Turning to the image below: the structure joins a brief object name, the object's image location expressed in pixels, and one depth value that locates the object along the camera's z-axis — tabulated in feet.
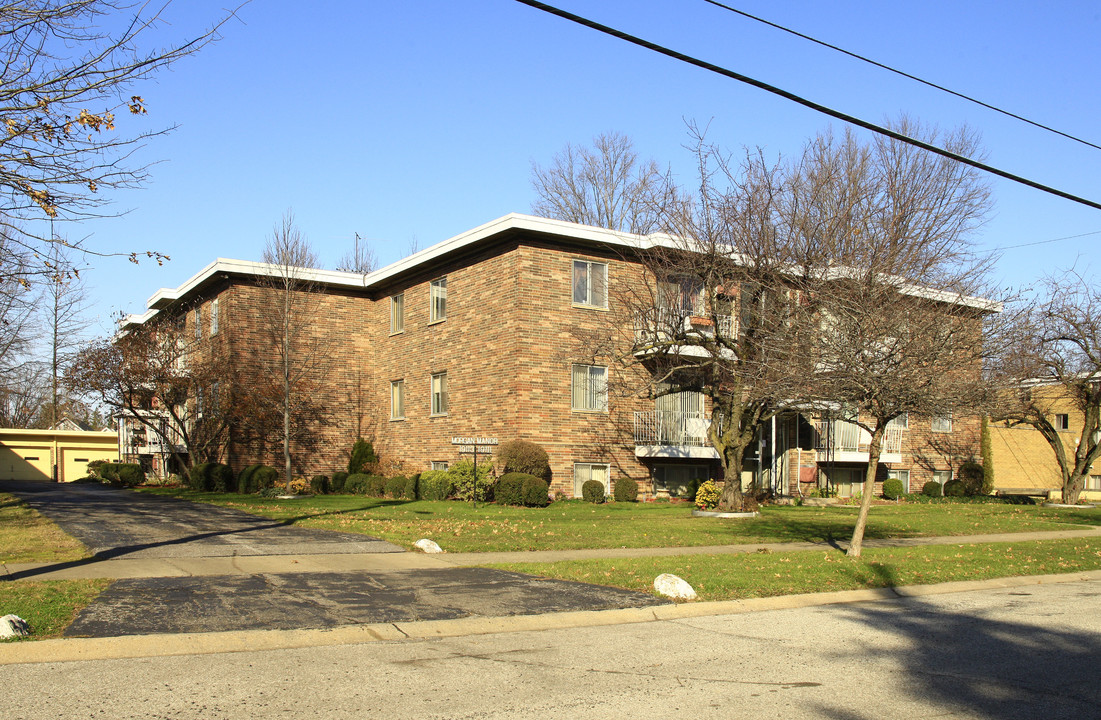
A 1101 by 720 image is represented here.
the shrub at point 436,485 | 84.58
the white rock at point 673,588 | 35.78
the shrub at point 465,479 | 81.79
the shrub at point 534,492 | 77.87
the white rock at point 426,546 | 47.34
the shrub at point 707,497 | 77.36
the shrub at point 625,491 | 86.79
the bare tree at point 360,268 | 189.16
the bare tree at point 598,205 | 142.92
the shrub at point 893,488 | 105.19
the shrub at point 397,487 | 90.89
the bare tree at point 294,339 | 99.50
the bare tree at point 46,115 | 34.83
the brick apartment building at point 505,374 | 85.61
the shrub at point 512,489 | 78.12
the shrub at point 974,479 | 109.19
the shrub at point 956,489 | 107.86
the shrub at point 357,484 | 96.94
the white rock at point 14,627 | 24.94
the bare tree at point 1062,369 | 91.04
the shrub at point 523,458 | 81.05
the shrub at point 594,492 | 85.10
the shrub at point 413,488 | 88.48
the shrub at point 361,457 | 102.58
